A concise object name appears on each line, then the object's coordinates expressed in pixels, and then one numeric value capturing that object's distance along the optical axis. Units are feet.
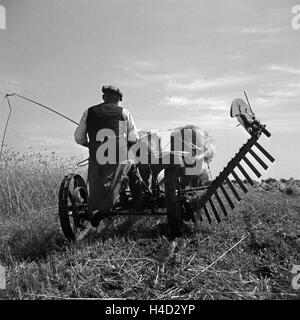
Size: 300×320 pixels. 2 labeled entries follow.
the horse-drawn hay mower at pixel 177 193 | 14.93
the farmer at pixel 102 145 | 15.19
